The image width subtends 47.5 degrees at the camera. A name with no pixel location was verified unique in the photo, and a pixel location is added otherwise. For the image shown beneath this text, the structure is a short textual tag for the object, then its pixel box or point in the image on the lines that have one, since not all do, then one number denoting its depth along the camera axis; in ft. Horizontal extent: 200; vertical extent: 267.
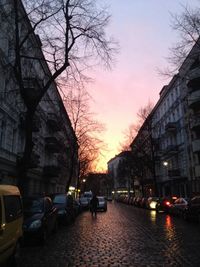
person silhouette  65.39
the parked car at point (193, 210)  45.09
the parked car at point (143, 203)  99.59
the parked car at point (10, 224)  15.93
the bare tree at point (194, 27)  40.88
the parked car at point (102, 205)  87.26
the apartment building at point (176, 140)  93.81
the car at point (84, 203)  96.49
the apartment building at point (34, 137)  49.98
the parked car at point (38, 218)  26.56
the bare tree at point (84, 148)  93.93
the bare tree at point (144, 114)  108.75
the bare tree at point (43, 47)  37.46
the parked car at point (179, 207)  53.98
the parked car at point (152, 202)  88.21
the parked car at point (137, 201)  112.03
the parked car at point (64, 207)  43.24
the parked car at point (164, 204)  73.46
